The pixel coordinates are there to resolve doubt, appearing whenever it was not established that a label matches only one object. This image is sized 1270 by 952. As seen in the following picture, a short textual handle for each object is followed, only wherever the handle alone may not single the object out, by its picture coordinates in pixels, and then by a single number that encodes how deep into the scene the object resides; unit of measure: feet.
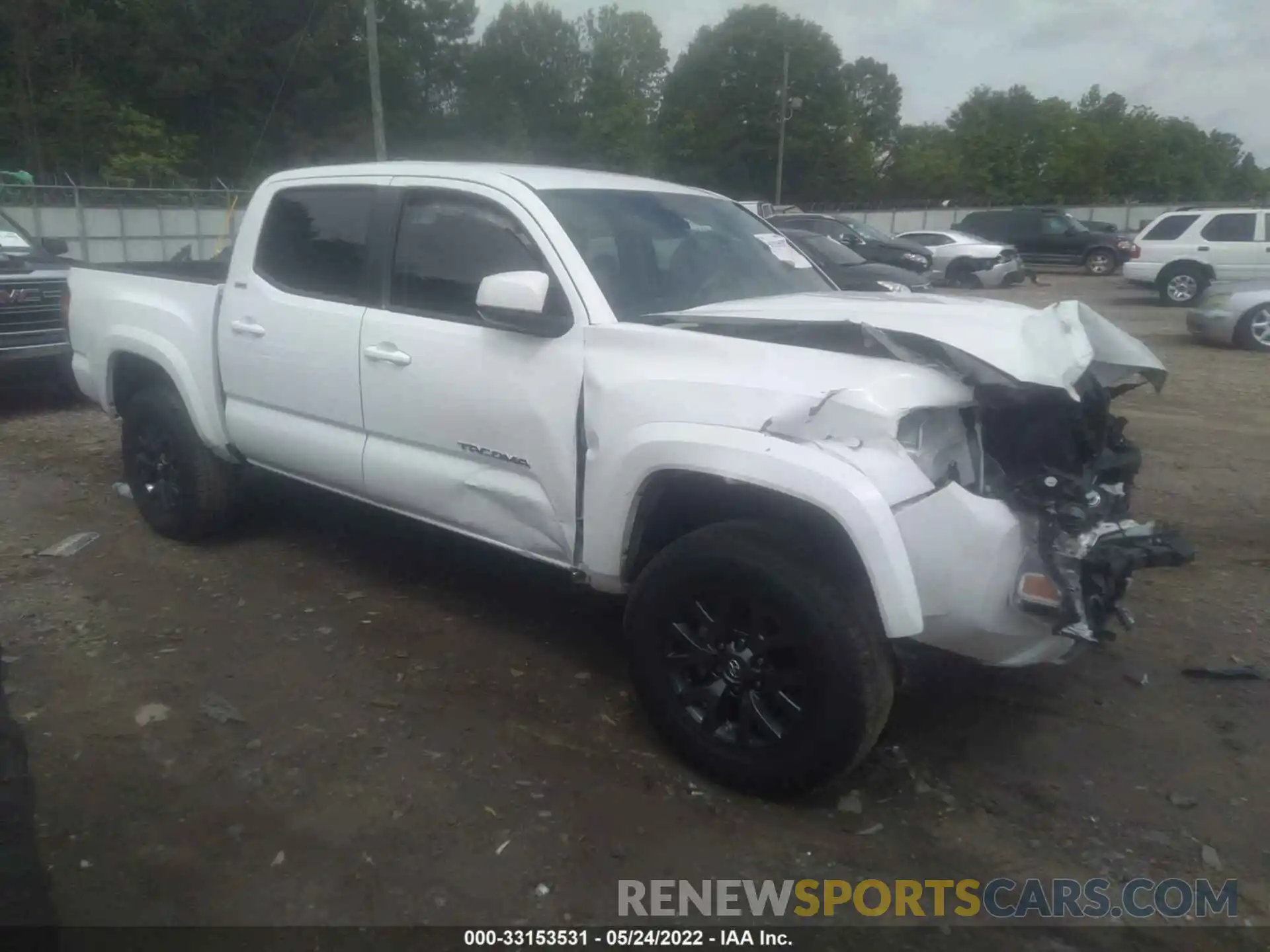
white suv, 57.93
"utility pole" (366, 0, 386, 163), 53.93
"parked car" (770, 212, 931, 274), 64.13
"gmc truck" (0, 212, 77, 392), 28.14
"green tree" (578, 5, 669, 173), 186.19
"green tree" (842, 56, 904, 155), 256.73
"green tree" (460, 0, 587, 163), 159.53
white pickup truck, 10.00
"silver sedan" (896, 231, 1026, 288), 75.00
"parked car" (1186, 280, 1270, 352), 42.68
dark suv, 87.97
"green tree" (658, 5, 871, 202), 199.93
